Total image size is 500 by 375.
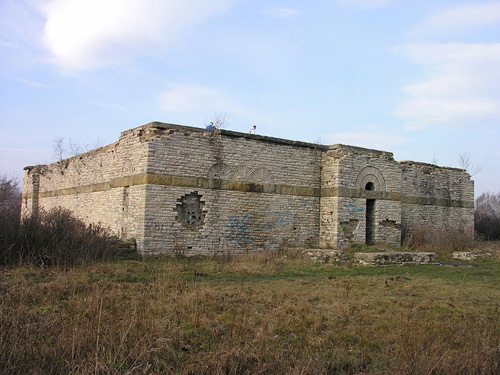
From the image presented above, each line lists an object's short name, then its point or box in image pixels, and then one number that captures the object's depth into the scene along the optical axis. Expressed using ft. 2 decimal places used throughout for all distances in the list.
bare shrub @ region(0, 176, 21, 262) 34.75
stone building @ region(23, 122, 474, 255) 43.75
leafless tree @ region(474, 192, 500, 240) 85.66
